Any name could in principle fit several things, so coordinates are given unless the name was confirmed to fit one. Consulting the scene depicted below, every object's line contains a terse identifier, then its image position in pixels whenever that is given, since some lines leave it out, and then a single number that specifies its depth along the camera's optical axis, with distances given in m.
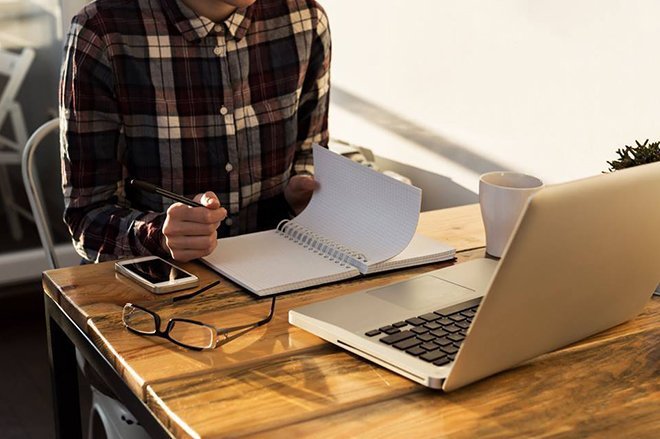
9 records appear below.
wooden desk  1.45
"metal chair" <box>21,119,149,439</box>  1.92
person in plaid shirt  1.99
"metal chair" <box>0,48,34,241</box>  3.74
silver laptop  1.45
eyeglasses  1.61
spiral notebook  1.78
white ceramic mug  1.84
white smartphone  1.74
